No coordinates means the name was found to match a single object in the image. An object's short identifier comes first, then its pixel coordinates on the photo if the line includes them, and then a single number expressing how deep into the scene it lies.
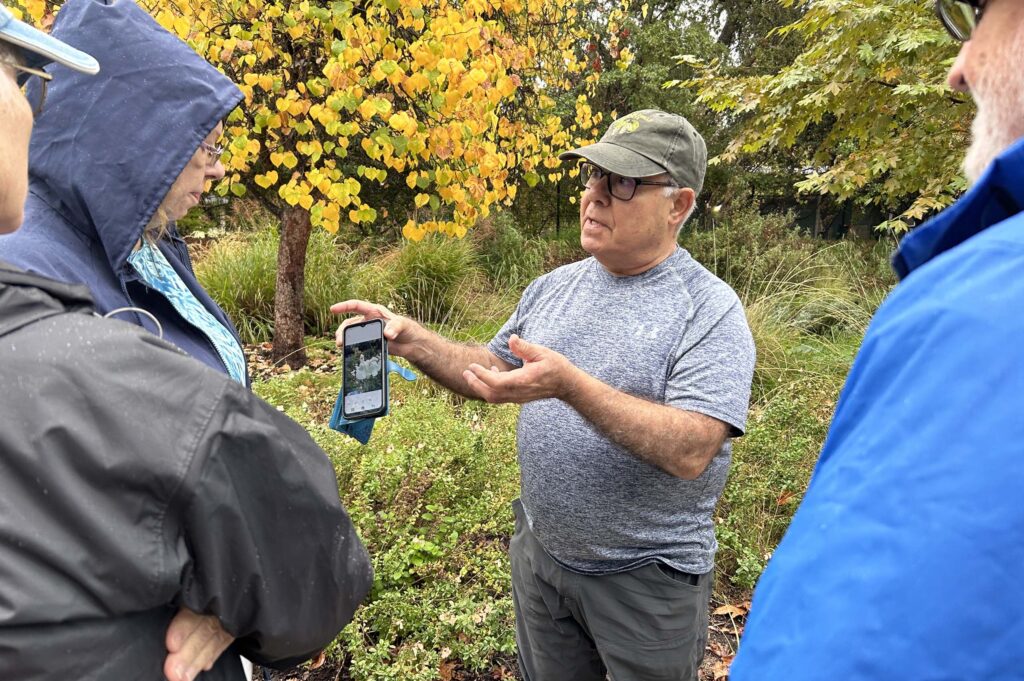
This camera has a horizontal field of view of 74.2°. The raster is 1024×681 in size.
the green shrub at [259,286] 7.49
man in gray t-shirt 1.79
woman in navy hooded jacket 1.50
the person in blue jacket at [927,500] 0.57
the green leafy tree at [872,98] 4.43
